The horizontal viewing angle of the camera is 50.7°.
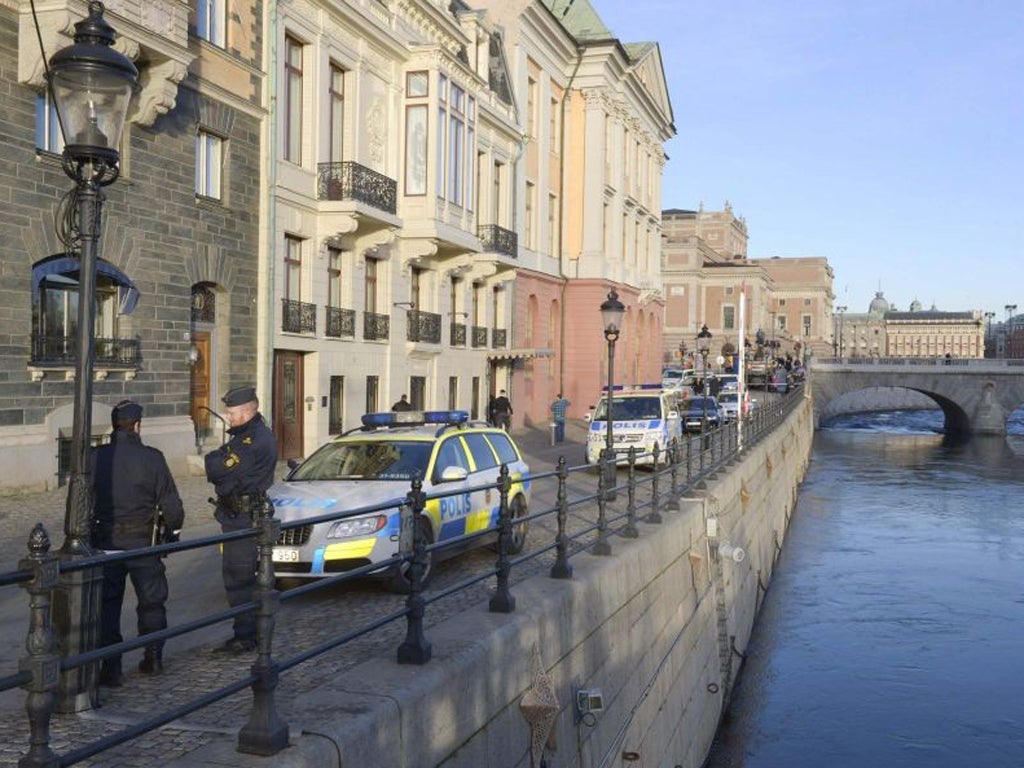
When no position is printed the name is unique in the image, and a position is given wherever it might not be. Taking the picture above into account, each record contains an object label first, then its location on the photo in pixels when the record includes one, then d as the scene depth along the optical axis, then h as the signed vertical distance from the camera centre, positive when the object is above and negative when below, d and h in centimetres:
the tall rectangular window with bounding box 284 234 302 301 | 2385 +200
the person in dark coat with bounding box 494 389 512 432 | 3019 -135
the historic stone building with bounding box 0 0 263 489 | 1598 +209
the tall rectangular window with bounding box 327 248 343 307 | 2559 +198
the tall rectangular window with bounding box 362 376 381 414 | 2777 -86
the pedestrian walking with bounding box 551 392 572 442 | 3216 -155
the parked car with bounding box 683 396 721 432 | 3506 -164
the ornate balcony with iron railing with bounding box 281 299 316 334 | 2341 +91
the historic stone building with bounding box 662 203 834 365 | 10556 +847
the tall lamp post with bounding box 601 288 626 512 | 1912 +81
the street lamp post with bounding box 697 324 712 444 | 3469 +81
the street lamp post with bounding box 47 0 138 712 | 557 +77
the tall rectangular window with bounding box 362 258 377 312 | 2753 +186
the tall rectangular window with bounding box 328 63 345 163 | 2555 +578
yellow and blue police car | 953 -126
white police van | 2486 -135
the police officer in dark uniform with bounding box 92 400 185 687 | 663 -97
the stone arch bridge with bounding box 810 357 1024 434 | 7675 -107
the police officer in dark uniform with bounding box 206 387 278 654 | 737 -87
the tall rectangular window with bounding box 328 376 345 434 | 2595 -115
